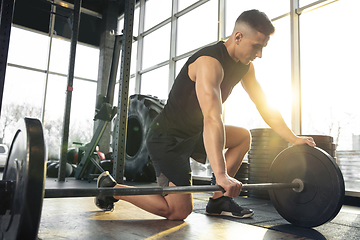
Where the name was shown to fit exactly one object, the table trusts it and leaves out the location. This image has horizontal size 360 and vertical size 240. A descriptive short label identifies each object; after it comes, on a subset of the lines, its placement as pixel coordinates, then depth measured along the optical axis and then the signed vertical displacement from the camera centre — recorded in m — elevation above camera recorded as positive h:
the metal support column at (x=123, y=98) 2.27 +0.41
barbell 0.80 -0.16
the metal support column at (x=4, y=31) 1.87 +0.76
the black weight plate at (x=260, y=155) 2.78 -0.03
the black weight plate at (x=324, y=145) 2.43 +0.09
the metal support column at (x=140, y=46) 6.47 +2.40
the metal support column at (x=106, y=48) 7.29 +2.70
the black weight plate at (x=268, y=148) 2.77 +0.05
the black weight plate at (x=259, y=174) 2.82 -0.22
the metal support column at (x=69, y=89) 3.72 +0.75
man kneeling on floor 1.40 +0.17
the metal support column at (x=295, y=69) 3.32 +1.03
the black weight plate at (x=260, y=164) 2.81 -0.12
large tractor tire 4.24 +0.25
